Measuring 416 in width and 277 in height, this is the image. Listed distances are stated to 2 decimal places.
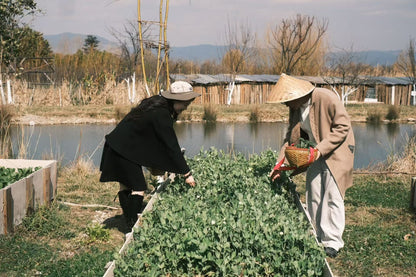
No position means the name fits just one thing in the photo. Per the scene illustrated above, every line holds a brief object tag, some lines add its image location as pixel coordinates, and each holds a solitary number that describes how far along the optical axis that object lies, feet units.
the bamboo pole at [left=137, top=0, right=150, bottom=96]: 23.97
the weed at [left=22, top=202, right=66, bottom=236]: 16.26
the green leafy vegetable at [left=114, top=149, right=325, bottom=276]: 10.39
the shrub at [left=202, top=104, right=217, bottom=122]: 68.74
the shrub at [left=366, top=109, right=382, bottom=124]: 73.07
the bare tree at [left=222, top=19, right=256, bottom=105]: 102.78
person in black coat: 15.47
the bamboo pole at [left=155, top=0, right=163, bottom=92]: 23.95
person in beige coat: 13.88
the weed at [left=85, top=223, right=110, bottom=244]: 15.56
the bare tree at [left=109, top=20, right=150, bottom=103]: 88.79
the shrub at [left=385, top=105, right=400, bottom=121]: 74.02
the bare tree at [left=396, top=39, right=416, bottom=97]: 108.17
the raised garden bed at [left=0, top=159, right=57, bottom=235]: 15.10
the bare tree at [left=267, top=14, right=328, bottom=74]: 122.21
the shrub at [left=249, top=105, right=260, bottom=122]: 71.87
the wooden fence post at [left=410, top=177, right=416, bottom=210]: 18.95
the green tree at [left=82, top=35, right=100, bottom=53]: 229.86
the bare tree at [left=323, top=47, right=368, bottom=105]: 112.16
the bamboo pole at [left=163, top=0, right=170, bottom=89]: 24.10
